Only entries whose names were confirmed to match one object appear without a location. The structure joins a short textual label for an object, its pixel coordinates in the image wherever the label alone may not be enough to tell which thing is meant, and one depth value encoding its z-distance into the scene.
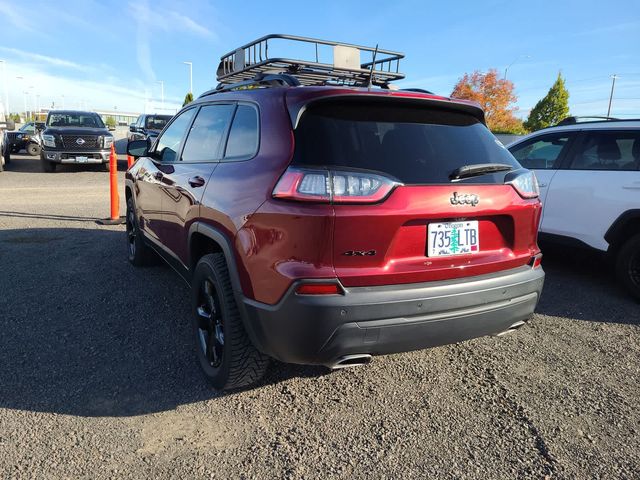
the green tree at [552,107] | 47.09
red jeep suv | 2.25
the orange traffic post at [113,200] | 7.77
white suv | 4.66
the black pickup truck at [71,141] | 15.23
